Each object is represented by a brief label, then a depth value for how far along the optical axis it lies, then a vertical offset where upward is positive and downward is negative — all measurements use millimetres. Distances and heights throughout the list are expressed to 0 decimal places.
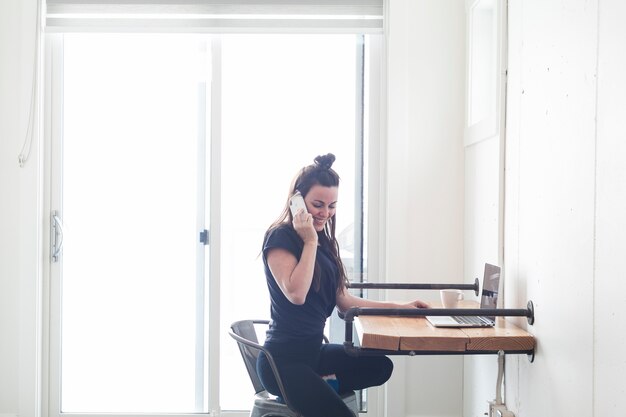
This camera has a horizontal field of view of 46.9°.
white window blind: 3543 +895
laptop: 2375 -398
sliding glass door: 3707 +51
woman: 2201 -361
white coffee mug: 2705 -372
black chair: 2230 -614
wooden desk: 2174 -428
